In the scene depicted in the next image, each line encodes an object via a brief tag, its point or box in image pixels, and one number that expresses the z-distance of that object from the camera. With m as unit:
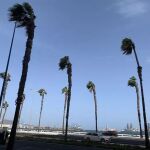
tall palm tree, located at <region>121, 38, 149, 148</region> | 23.18
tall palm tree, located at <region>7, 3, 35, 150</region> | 14.30
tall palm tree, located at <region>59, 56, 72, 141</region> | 31.03
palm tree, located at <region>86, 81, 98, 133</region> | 49.20
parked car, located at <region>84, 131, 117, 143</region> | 28.17
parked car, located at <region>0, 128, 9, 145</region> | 20.04
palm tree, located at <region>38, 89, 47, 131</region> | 70.54
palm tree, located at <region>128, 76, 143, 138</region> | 42.19
